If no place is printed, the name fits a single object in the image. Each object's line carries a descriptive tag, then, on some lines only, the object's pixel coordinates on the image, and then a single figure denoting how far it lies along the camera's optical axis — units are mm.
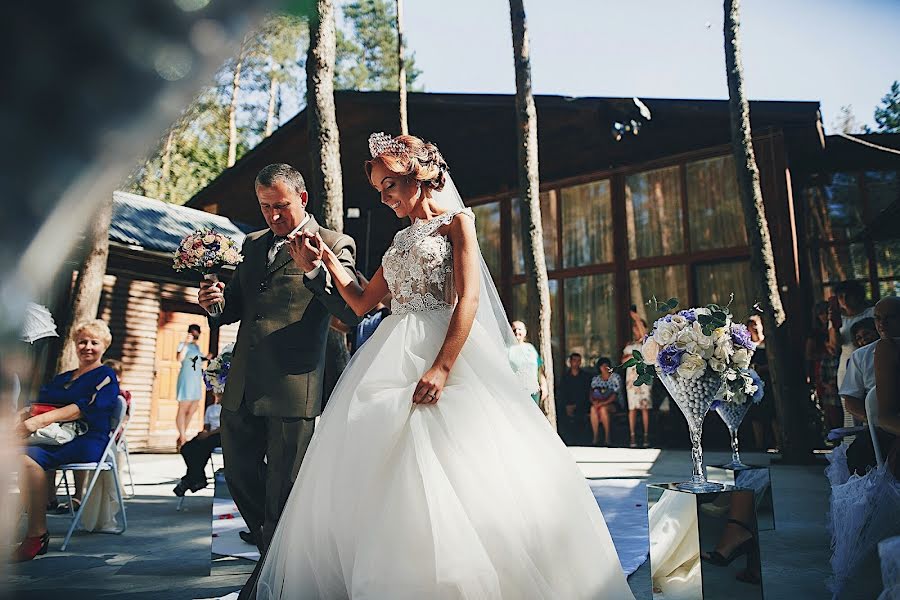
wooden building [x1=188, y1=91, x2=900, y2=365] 11641
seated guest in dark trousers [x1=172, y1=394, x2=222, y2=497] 5602
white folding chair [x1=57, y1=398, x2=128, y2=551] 4562
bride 2350
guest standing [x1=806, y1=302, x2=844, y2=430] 8539
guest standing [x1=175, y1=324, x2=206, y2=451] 10500
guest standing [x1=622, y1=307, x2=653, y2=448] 11078
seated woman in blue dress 4594
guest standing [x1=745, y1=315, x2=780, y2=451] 10062
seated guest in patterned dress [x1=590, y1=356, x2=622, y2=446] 11516
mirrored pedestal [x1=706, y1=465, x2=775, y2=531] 4402
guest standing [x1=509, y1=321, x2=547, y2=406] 7521
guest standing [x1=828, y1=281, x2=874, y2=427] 5910
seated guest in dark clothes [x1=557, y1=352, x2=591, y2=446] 12258
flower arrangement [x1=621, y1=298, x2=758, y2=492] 3379
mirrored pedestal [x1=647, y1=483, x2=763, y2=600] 2785
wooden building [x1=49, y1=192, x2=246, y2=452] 11094
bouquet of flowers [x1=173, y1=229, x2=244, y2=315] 3266
